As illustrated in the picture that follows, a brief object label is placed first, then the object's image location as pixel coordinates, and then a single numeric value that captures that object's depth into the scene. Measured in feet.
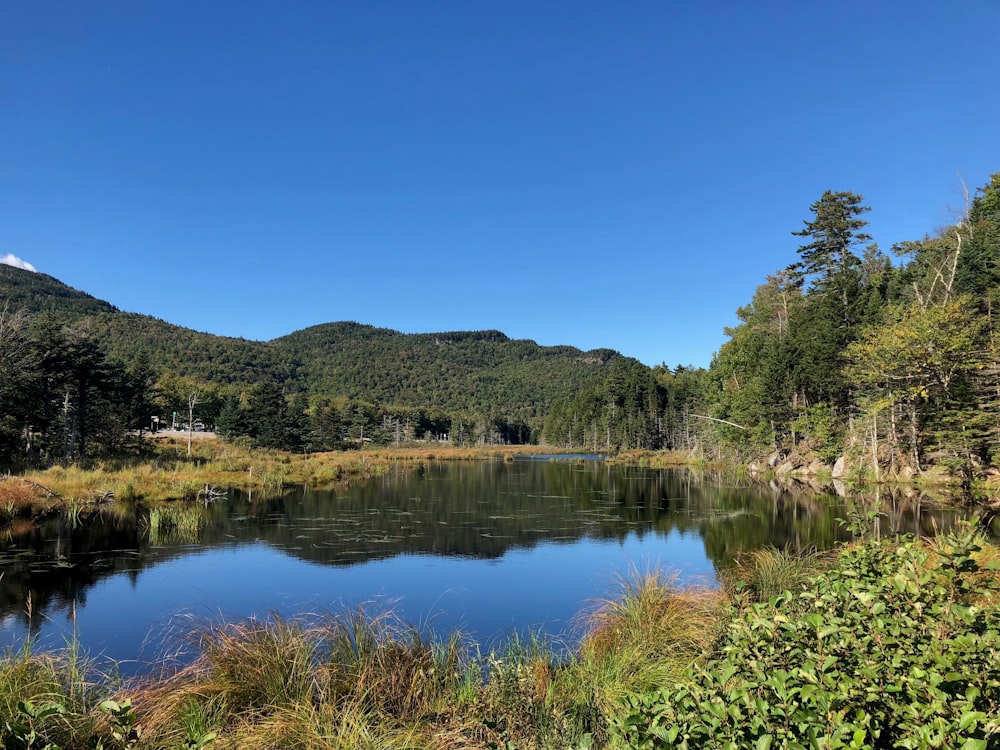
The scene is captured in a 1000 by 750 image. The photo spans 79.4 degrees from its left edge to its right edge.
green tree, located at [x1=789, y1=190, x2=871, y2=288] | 165.17
